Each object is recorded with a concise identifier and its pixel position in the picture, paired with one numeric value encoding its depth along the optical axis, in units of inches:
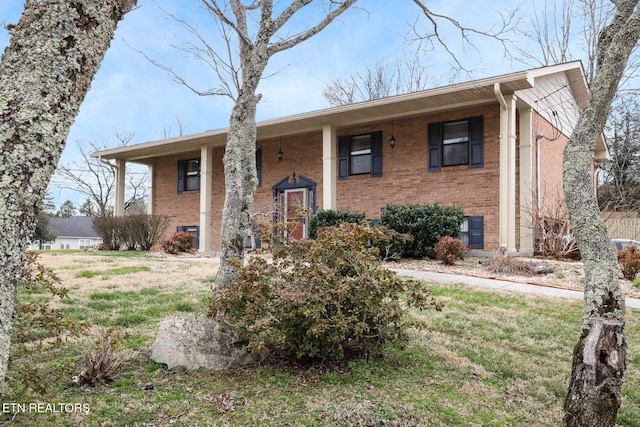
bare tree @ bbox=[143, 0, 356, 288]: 161.2
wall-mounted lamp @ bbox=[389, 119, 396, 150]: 467.1
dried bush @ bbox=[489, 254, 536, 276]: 319.6
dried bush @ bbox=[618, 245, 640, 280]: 288.7
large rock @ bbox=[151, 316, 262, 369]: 127.6
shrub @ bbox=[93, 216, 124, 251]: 531.9
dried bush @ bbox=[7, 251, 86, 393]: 96.0
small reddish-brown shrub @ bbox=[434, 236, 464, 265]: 349.7
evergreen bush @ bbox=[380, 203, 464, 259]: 376.8
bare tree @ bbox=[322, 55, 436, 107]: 888.9
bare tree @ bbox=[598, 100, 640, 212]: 811.4
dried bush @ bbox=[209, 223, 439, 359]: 120.6
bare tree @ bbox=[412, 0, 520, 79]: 259.0
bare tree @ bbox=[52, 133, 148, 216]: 969.5
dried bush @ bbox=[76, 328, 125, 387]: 115.2
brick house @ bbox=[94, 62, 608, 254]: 400.8
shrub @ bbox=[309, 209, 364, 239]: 419.2
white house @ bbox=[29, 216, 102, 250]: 1503.4
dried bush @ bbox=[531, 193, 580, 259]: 386.6
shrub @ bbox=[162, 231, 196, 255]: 503.2
